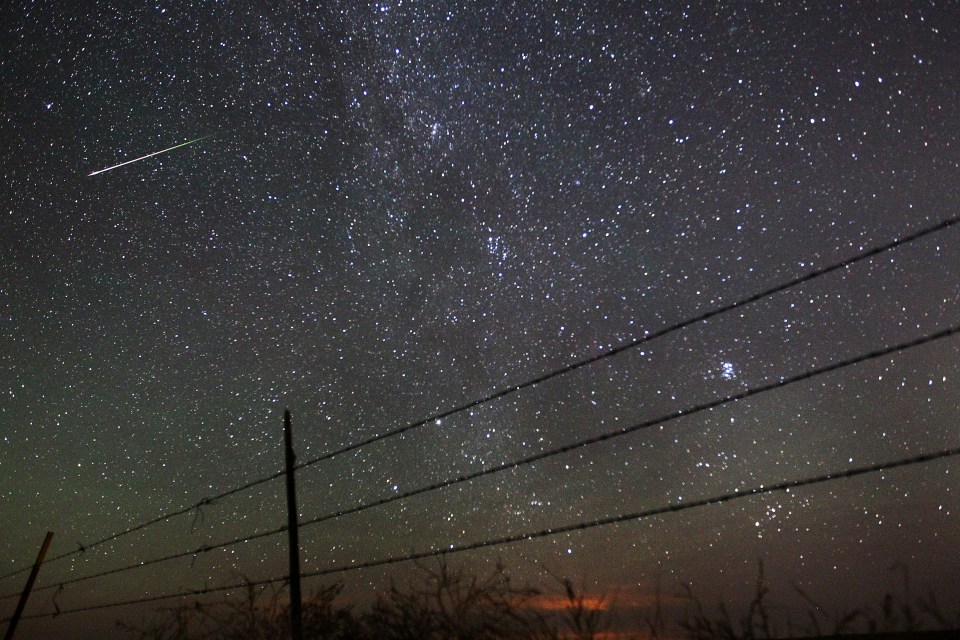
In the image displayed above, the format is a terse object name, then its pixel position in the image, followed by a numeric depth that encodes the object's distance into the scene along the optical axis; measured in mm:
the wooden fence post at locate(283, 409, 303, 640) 6415
